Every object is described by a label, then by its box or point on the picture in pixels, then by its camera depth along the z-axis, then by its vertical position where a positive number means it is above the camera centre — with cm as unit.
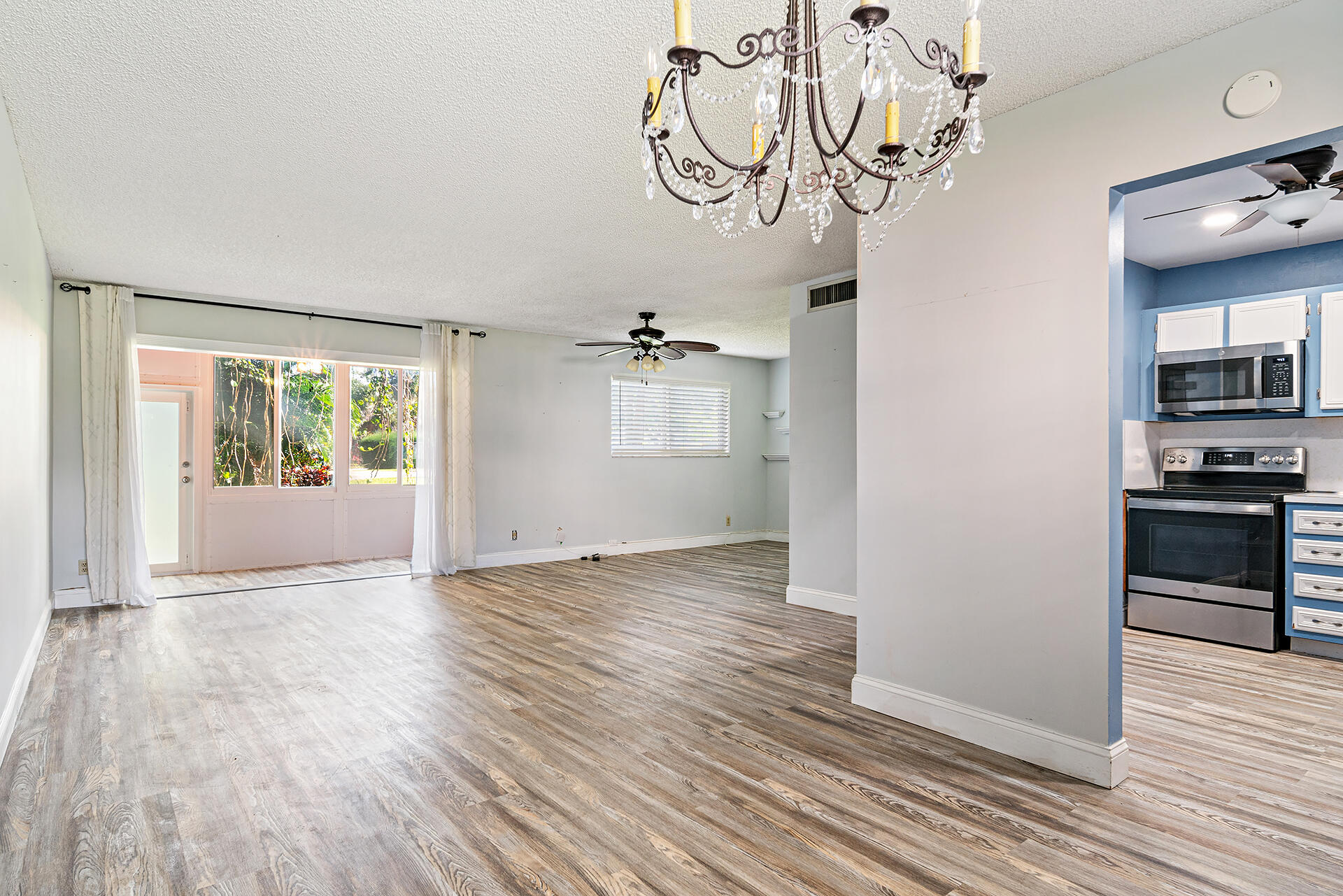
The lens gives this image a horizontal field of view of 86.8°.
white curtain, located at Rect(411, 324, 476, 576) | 687 -19
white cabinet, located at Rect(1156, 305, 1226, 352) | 473 +75
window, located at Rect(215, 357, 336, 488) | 765 +21
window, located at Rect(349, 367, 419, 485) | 837 +19
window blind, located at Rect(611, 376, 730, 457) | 868 +28
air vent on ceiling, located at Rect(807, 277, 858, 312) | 531 +111
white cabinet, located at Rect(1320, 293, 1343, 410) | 423 +53
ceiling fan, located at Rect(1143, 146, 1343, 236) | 279 +109
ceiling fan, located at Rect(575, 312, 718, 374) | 659 +87
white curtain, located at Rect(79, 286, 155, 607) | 546 -6
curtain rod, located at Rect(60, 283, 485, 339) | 539 +116
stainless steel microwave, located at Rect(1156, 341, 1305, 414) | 437 +39
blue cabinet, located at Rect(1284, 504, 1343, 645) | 407 -78
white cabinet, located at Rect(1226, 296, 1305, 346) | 437 +75
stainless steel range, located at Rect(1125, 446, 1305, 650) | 427 -68
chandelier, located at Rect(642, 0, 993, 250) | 146 +80
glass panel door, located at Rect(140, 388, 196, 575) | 717 -37
